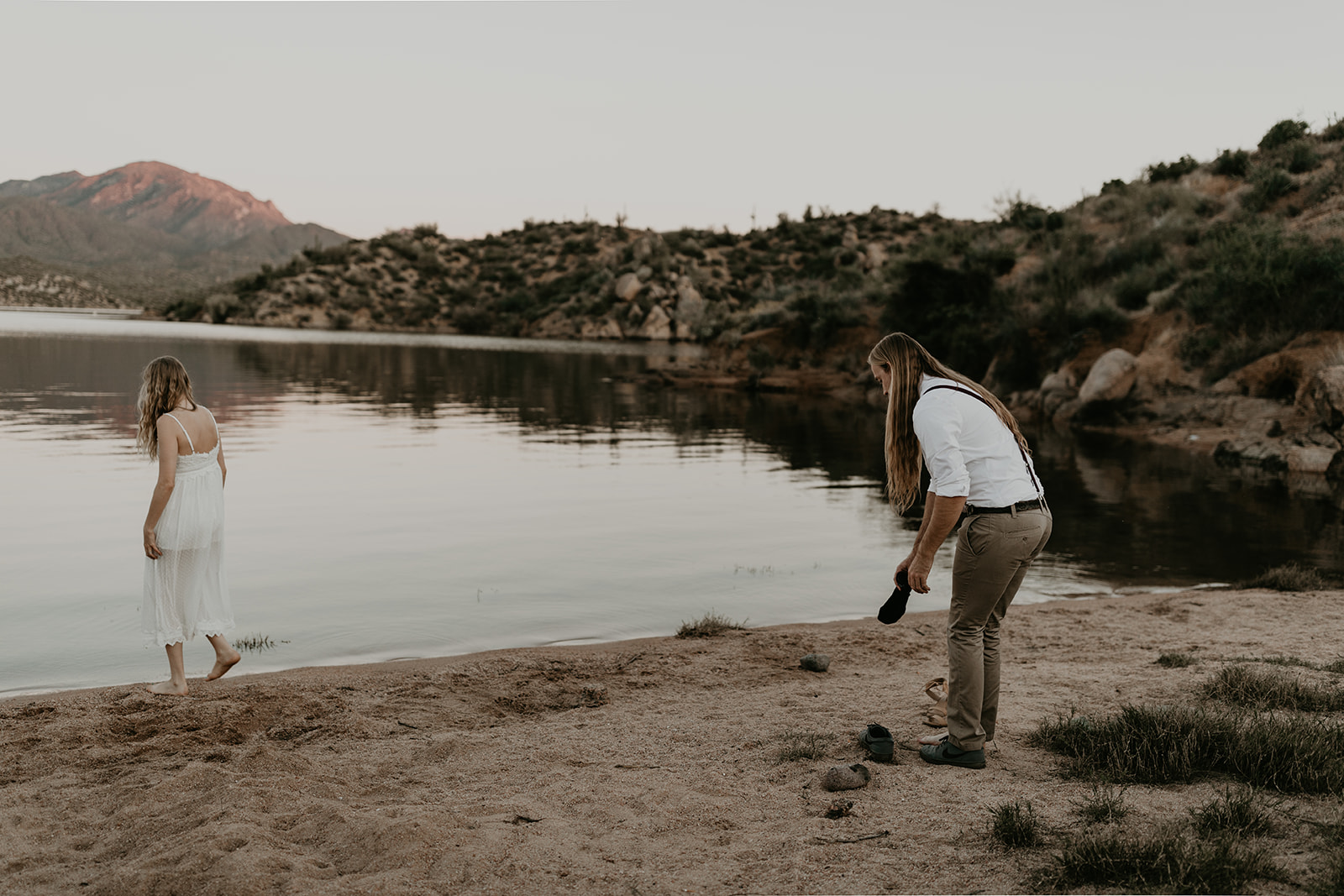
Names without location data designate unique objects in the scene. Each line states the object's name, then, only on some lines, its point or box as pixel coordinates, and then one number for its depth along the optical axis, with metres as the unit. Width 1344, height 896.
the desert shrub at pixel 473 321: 88.00
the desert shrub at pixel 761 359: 41.88
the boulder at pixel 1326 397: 18.31
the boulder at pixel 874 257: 68.16
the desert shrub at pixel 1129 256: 30.73
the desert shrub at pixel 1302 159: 31.98
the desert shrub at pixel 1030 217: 37.72
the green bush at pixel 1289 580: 9.55
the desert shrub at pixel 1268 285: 22.38
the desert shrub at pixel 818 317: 40.12
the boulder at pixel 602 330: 83.12
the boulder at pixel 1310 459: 18.02
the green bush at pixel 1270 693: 5.50
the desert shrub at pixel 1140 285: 28.50
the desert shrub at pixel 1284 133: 35.72
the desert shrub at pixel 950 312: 33.28
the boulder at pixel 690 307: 82.00
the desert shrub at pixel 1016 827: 3.76
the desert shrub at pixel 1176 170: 38.53
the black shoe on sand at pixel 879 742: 4.82
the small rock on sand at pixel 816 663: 6.91
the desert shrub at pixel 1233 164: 35.38
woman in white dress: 5.85
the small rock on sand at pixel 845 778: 4.48
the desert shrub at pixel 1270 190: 30.36
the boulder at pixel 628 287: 84.00
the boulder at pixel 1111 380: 25.78
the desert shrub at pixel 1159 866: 3.30
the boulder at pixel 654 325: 81.88
